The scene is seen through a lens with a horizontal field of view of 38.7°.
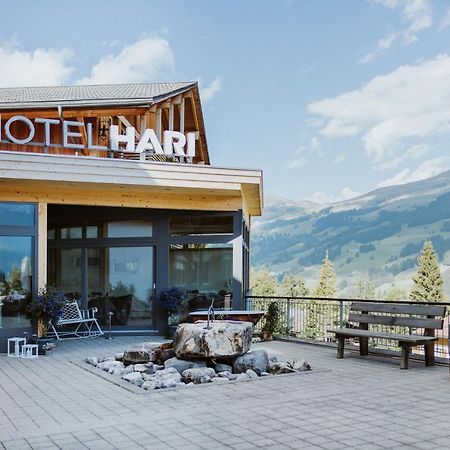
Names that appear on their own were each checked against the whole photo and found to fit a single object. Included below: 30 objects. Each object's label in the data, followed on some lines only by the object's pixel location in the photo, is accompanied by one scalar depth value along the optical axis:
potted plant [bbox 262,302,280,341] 12.38
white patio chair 12.64
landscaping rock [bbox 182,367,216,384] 7.70
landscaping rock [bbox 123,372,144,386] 7.62
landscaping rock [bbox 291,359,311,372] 8.53
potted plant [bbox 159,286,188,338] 12.75
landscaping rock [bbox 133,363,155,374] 8.33
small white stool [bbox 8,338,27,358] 10.31
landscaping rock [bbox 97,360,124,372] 8.71
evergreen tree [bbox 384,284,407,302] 74.16
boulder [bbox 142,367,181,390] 7.33
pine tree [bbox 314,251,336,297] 59.94
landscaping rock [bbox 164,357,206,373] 8.32
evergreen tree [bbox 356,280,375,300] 75.21
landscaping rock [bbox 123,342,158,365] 8.94
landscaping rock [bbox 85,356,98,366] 9.20
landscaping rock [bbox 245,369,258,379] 8.06
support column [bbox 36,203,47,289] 11.35
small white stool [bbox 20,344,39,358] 10.23
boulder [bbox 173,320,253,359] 8.36
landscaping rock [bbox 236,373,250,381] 7.86
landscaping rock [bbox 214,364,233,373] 8.41
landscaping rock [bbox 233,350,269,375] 8.34
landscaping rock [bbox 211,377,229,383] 7.72
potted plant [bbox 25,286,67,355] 11.05
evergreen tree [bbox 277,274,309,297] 61.38
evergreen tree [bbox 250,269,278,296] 54.53
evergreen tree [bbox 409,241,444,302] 57.81
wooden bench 8.71
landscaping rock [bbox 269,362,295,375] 8.45
